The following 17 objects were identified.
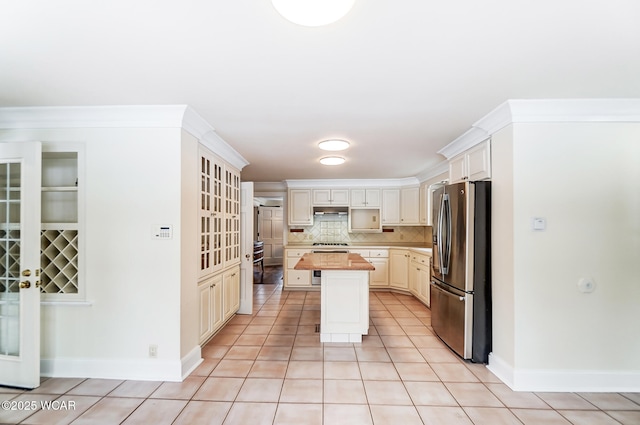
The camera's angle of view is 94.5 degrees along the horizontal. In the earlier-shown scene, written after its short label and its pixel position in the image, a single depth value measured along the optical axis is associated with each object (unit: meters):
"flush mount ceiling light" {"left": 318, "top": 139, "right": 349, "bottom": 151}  3.35
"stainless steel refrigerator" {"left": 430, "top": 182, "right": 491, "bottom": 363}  2.80
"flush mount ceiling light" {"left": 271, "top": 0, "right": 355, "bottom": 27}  1.09
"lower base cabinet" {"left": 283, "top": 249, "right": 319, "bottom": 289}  6.04
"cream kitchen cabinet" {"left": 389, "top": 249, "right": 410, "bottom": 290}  5.73
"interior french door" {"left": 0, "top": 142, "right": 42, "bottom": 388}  2.39
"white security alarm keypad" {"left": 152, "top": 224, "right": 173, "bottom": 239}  2.57
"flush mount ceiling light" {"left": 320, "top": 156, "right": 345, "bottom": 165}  4.05
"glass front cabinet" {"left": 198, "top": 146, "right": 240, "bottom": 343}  3.13
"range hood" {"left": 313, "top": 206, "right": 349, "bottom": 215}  6.36
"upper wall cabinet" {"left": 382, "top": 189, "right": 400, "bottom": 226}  6.27
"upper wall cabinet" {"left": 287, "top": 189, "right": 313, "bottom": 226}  6.38
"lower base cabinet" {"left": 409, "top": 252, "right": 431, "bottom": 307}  4.83
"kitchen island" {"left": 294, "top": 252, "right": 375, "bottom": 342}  3.42
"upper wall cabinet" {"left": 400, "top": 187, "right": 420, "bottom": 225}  6.07
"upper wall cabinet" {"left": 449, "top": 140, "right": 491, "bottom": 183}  2.86
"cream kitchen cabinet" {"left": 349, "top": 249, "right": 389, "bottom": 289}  6.02
